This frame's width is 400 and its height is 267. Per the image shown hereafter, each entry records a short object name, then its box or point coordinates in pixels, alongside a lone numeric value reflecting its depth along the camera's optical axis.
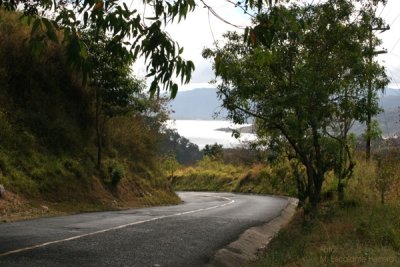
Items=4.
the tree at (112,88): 23.19
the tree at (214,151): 82.94
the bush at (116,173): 26.30
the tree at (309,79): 12.99
